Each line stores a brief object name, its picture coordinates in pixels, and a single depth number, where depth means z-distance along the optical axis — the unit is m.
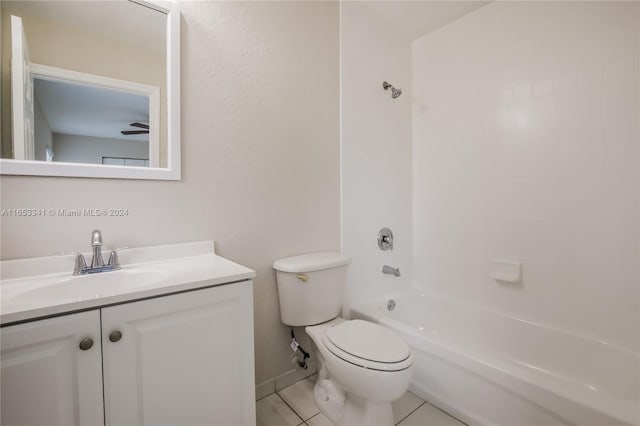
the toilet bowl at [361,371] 1.15
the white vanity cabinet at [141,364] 0.69
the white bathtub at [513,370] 1.10
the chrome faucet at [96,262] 1.03
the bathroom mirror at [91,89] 1.00
